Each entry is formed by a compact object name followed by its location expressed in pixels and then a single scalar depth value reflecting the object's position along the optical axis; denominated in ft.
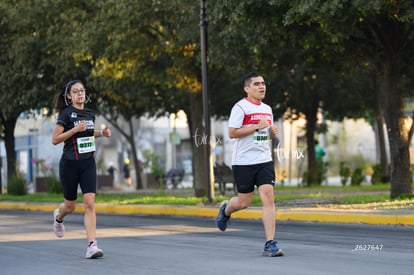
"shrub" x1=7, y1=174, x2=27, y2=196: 110.73
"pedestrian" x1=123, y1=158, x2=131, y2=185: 184.62
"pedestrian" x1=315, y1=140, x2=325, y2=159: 146.00
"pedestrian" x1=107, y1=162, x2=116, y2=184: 183.83
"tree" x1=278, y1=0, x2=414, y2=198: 66.64
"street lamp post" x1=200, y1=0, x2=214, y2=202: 66.18
